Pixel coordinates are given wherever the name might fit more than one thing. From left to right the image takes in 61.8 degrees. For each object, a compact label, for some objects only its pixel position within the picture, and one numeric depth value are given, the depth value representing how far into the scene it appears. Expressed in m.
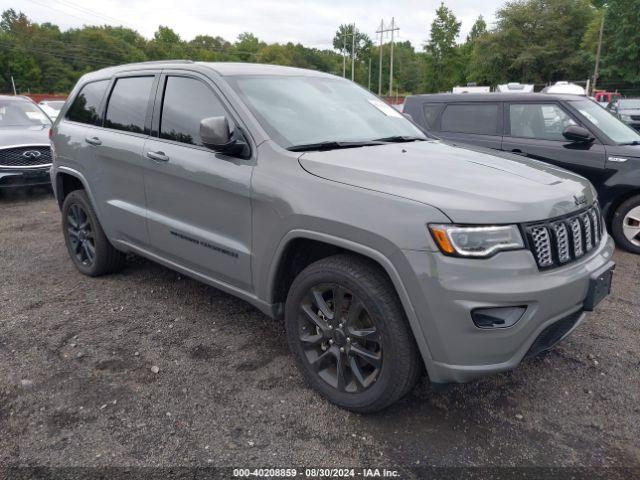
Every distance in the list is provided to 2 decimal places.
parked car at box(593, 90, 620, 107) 26.70
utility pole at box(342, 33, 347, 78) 87.74
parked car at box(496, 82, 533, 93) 14.30
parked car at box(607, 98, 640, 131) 16.19
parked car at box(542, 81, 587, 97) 14.99
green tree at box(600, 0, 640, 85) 47.97
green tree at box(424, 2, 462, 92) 61.81
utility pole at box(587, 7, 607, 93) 45.32
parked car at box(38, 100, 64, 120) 17.96
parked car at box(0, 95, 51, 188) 8.28
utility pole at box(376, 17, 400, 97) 69.75
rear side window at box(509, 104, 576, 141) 6.20
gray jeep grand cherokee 2.35
